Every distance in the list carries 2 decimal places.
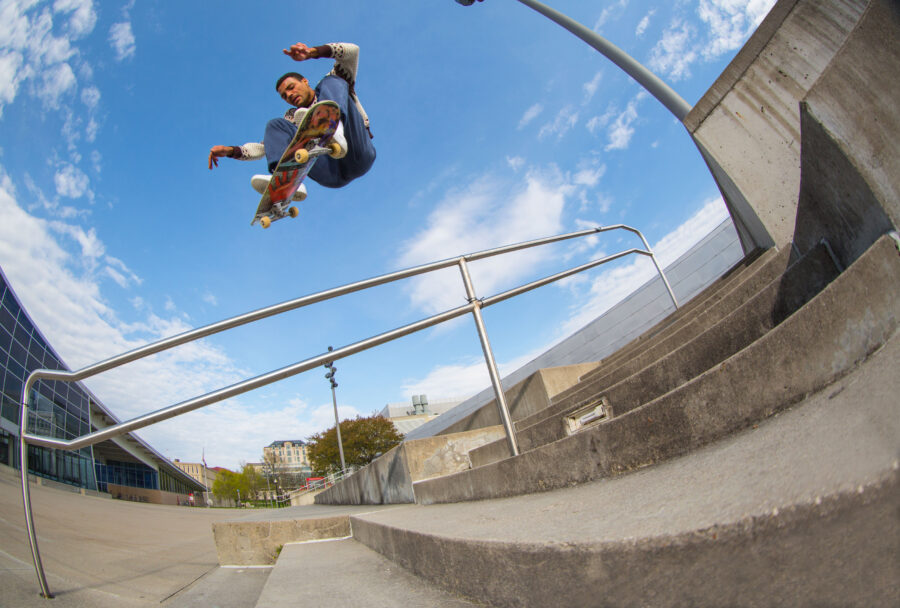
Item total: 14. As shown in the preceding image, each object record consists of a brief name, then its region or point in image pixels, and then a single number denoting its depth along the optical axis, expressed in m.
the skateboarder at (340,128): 3.97
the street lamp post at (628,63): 4.96
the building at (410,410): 52.48
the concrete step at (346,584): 1.17
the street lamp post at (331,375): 20.17
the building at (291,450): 141.41
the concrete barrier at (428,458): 4.09
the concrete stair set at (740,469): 0.50
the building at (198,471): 92.53
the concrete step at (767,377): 0.99
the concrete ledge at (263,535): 2.88
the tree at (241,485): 63.34
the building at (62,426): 21.45
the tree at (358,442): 32.28
